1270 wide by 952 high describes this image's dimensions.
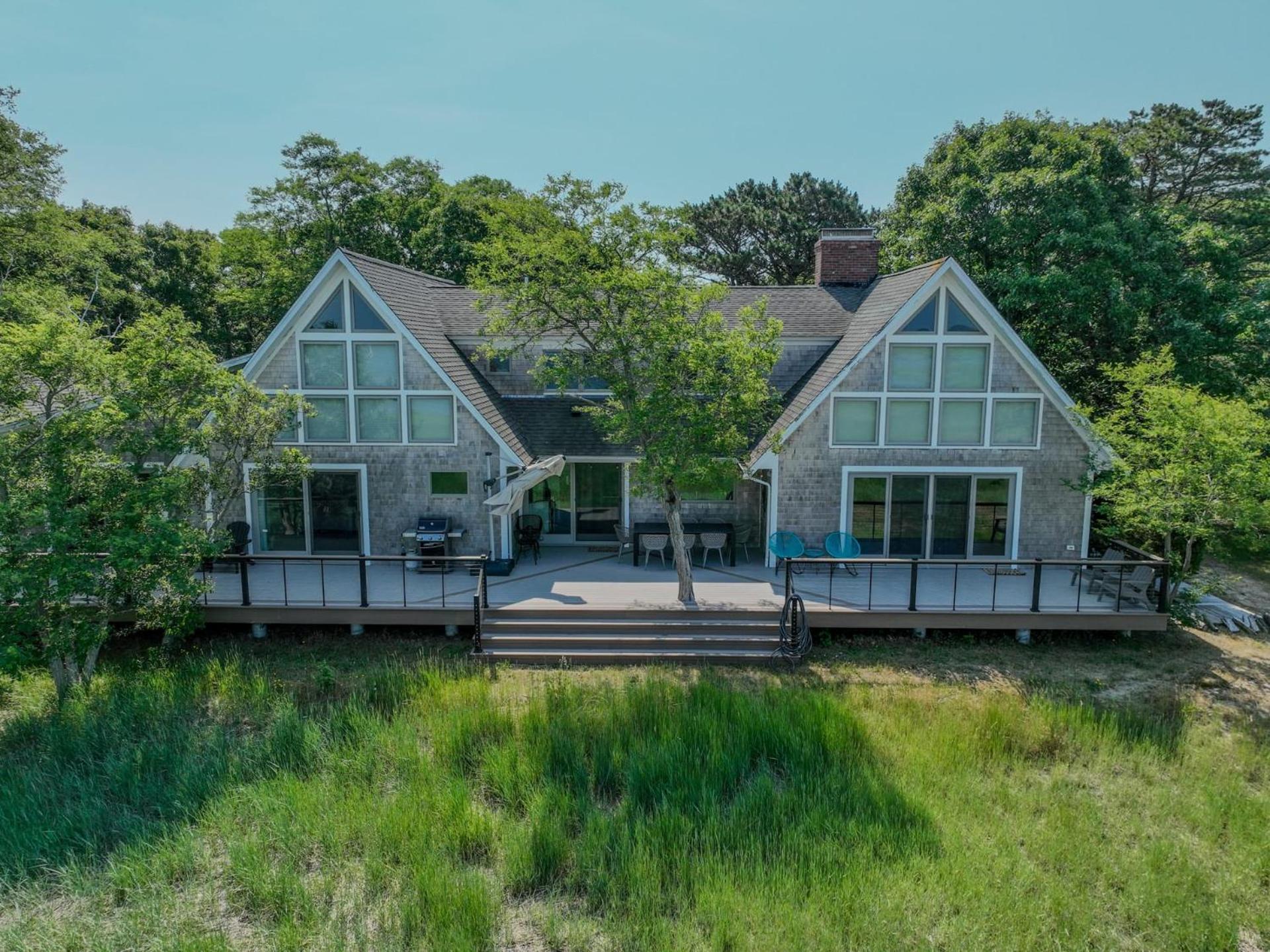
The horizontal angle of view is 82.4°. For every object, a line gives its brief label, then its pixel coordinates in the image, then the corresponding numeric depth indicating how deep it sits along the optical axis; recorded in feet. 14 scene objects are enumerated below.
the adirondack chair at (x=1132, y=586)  42.29
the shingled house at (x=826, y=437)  48.39
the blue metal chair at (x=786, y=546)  47.01
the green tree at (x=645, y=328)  41.11
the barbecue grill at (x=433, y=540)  48.11
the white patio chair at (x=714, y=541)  50.78
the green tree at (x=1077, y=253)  58.70
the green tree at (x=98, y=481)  34.17
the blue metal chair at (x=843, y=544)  48.24
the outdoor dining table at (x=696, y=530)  51.79
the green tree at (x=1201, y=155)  87.97
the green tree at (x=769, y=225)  119.85
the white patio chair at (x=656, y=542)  51.16
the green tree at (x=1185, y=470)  40.42
